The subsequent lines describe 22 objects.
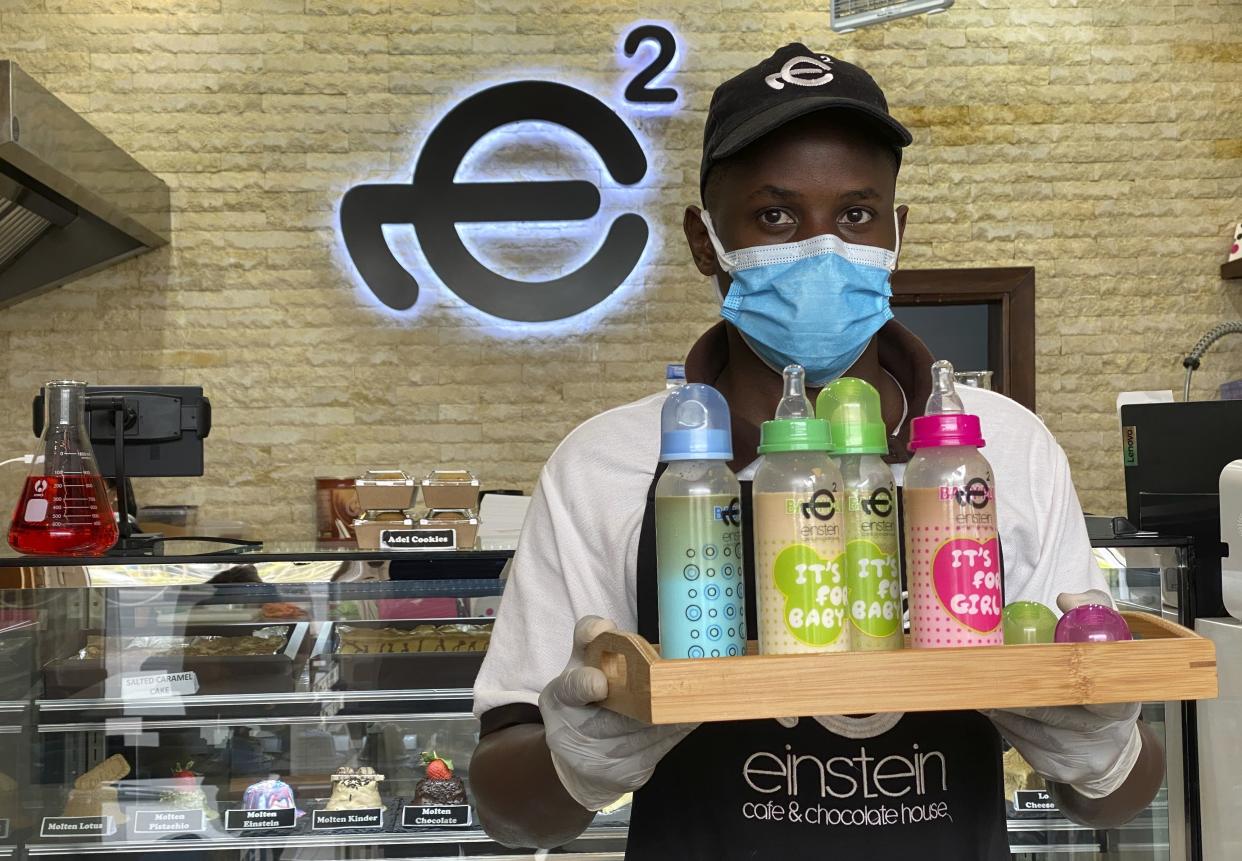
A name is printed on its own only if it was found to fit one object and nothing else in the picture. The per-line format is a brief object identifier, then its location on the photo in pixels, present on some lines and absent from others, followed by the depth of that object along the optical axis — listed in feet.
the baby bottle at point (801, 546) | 3.06
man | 3.78
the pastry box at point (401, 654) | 7.23
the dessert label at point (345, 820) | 7.25
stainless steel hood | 12.35
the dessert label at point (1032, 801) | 7.38
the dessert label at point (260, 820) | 7.36
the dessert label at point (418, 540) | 6.93
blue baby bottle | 3.10
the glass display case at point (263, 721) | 7.04
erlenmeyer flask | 7.00
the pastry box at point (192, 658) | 7.18
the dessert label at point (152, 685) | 7.26
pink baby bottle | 3.11
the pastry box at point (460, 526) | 7.16
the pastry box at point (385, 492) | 7.53
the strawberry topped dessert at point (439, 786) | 7.53
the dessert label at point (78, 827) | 7.25
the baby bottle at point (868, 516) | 3.17
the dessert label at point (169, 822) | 7.38
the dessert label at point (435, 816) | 7.38
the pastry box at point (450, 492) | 7.58
